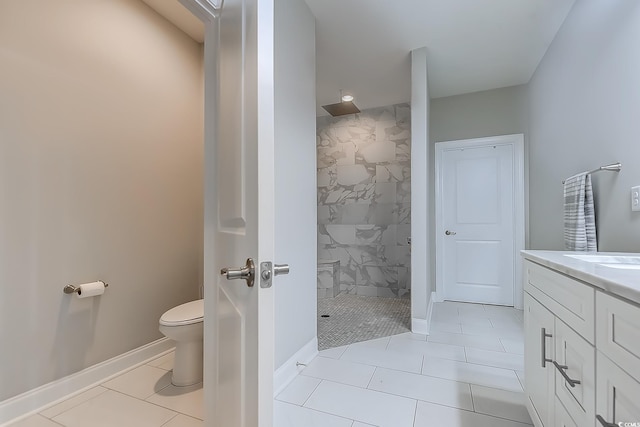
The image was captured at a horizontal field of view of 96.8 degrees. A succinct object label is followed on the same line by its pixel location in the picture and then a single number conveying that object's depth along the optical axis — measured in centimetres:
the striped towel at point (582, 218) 183
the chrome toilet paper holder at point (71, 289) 172
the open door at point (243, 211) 68
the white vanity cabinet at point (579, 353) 61
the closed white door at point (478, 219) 343
